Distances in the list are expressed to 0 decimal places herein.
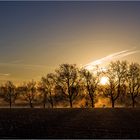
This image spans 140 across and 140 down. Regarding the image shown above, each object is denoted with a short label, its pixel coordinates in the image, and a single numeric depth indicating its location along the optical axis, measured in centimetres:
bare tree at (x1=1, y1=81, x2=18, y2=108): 12462
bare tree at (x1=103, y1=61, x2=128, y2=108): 9256
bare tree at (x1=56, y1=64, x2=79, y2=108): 9425
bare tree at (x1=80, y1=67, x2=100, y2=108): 9701
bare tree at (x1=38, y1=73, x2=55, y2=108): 10408
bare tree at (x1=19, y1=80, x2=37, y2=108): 12119
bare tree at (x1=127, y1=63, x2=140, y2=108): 9300
